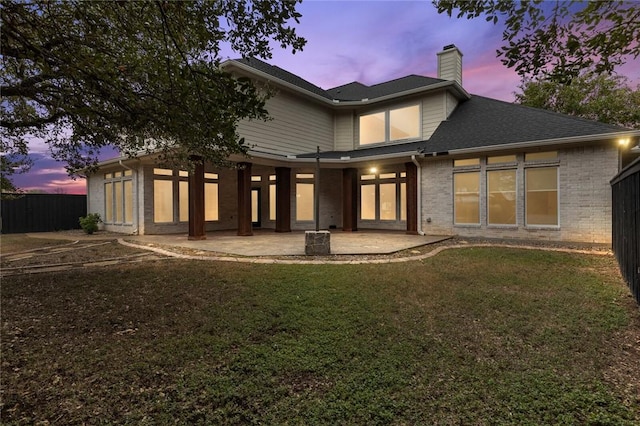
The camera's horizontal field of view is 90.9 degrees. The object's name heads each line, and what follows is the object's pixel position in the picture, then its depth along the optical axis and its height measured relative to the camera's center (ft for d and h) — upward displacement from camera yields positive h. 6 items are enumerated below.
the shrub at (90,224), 45.11 -1.79
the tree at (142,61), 11.48 +6.19
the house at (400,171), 31.91 +5.06
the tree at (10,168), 25.27 +3.73
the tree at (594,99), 60.39 +22.69
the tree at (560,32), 9.45 +5.77
